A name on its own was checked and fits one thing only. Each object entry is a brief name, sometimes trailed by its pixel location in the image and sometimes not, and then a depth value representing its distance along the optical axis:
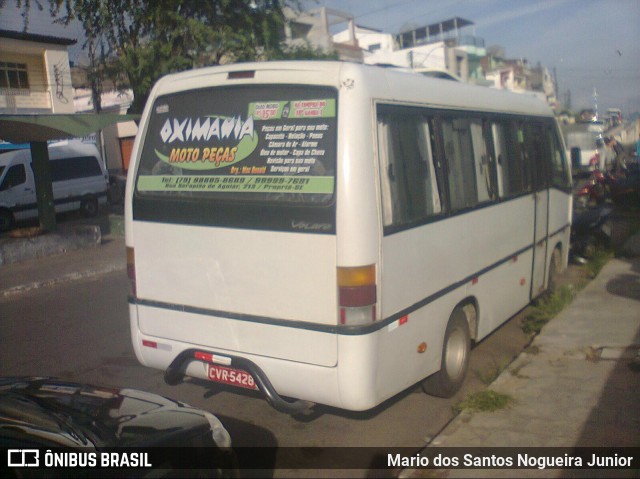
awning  10.83
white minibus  4.07
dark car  3.02
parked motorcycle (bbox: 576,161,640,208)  16.14
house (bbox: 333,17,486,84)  52.56
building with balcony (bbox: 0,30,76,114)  24.84
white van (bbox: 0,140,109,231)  17.84
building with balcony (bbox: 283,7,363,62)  39.59
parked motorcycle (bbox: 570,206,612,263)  11.01
